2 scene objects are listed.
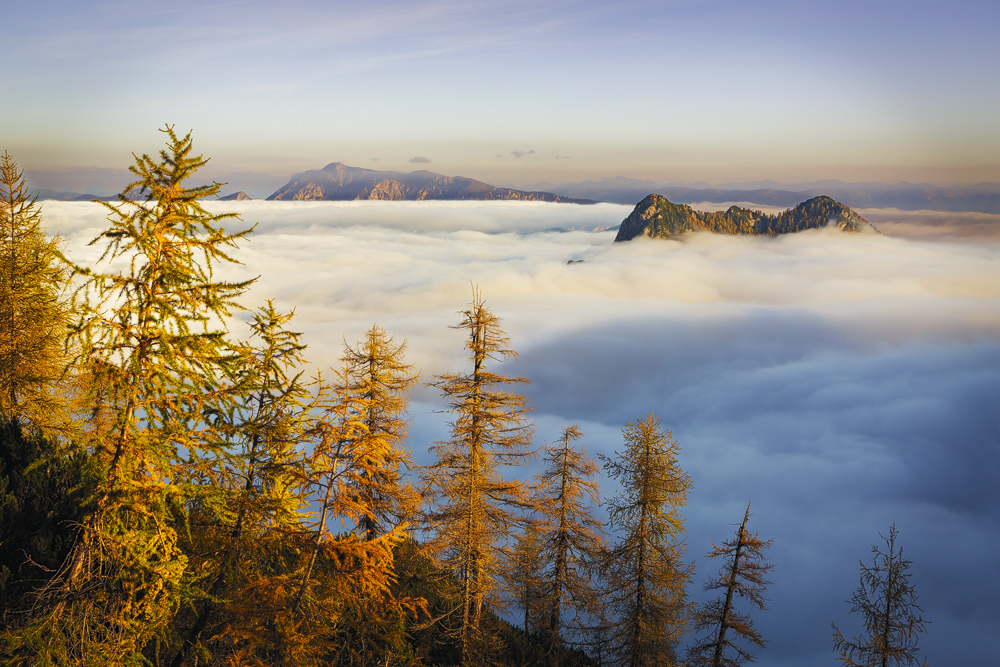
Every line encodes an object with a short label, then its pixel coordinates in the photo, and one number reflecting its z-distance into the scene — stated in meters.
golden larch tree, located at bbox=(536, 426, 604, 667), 21.12
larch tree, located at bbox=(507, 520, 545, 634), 19.33
